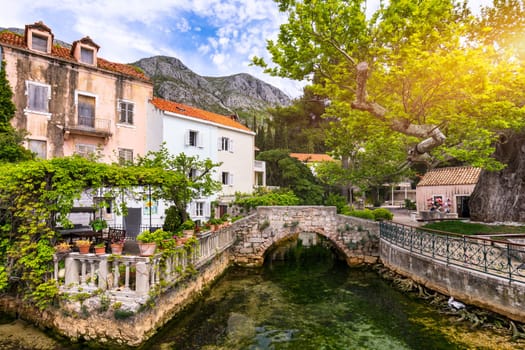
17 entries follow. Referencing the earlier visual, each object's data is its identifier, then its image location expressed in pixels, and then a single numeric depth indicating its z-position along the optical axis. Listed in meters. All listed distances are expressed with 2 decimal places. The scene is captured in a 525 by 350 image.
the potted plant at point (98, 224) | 10.90
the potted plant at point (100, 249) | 8.75
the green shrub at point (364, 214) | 20.00
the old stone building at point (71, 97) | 18.31
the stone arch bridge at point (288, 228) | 18.69
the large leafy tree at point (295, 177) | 30.08
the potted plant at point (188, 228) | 11.89
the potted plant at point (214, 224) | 15.18
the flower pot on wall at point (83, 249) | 8.68
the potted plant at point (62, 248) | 8.62
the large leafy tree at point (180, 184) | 11.94
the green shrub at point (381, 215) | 20.17
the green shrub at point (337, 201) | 25.60
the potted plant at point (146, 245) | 8.64
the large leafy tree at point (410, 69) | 12.04
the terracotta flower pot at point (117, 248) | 8.86
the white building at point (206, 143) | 23.66
